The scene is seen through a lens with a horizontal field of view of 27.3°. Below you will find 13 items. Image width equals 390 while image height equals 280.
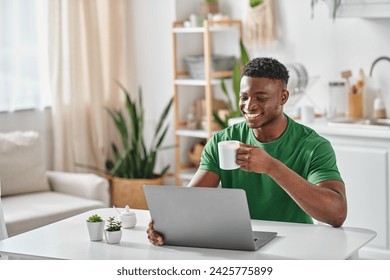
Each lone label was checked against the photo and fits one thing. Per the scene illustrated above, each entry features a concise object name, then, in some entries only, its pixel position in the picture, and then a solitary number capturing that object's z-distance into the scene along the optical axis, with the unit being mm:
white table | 2369
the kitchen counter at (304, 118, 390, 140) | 4195
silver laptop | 2375
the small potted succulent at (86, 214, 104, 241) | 2582
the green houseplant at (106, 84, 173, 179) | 5266
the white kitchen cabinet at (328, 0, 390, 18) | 4348
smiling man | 2613
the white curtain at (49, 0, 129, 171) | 5340
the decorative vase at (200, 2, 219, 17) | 5414
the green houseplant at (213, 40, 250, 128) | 5117
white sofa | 4543
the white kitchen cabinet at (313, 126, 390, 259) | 4250
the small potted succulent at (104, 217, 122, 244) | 2539
